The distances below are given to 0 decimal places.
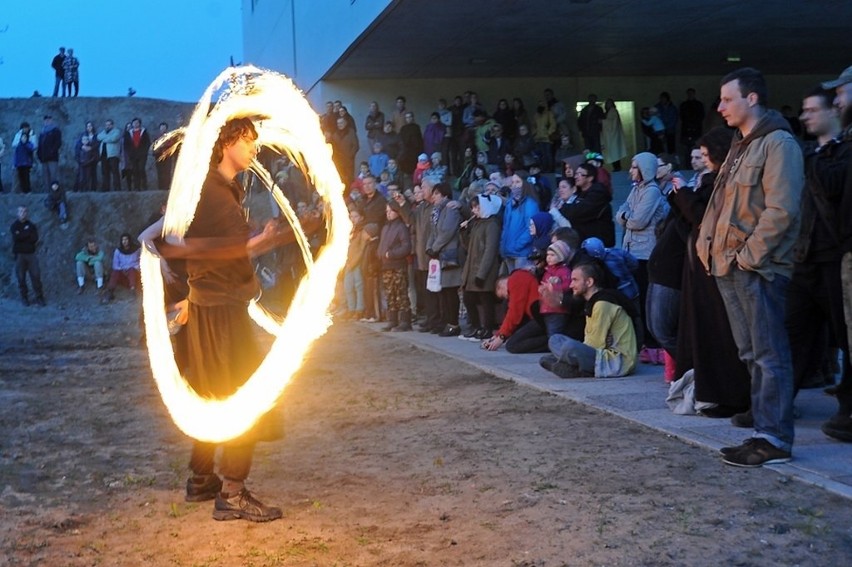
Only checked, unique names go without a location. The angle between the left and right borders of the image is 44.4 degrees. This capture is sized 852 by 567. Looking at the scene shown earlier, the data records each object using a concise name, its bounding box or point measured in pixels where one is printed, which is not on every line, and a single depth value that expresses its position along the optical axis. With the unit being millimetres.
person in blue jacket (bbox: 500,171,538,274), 13141
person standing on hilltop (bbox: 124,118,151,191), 30219
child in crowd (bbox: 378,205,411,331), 15555
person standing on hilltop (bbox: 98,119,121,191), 30844
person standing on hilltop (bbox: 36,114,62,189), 30469
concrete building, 19250
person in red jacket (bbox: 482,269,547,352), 12305
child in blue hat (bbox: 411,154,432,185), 18844
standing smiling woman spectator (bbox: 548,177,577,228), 12055
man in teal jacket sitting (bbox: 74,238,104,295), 28547
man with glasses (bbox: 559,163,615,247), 11797
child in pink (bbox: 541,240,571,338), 11008
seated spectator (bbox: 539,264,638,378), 9789
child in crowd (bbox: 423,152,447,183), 15080
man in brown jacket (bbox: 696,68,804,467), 5938
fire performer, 5488
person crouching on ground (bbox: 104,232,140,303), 27578
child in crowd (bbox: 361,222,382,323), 16391
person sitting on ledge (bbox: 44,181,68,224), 31062
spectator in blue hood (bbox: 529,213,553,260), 12234
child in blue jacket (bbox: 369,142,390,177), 21109
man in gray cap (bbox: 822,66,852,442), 6336
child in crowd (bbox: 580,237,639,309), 10297
